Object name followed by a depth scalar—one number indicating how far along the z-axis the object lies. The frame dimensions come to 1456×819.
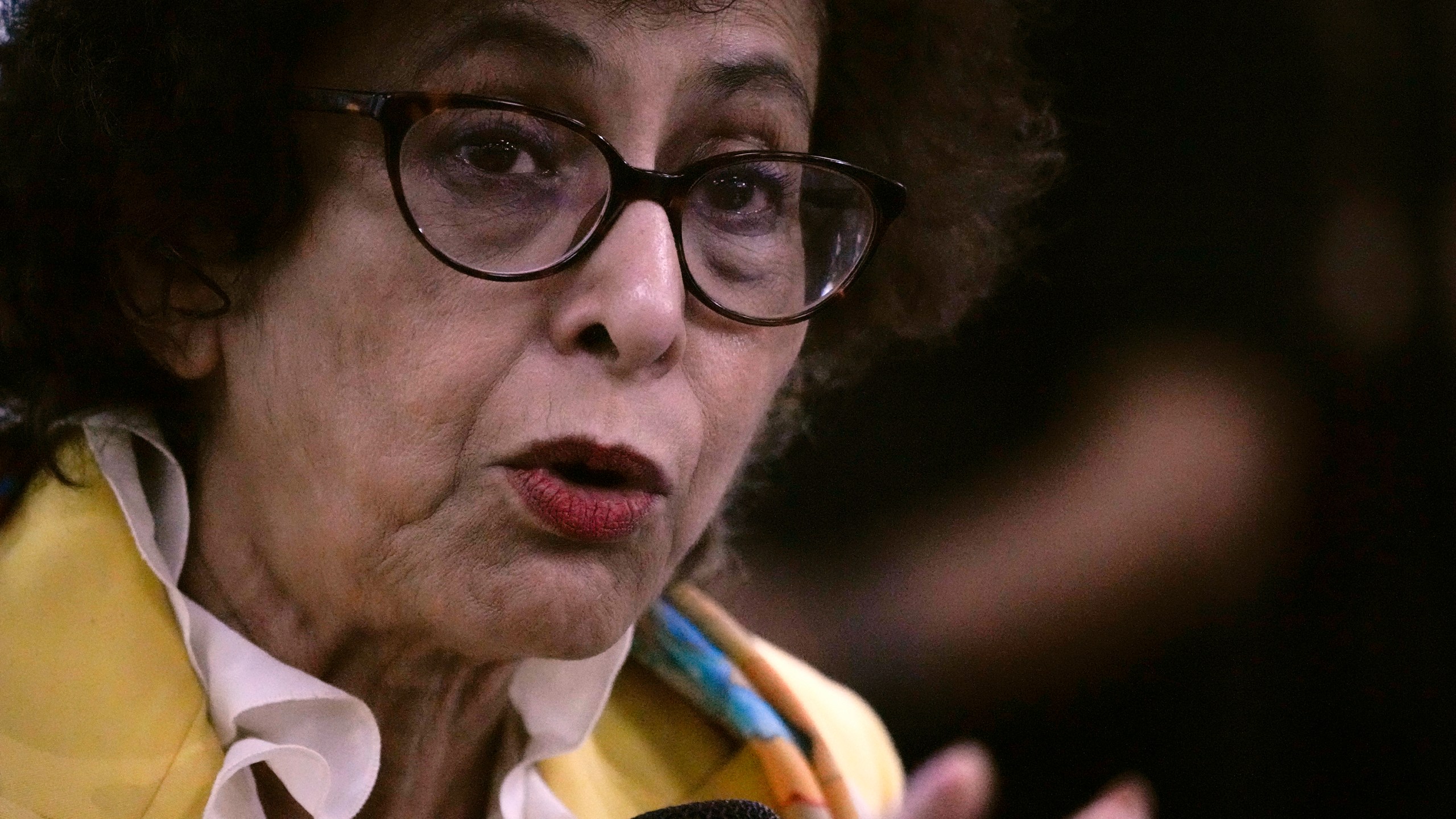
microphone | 2.06
